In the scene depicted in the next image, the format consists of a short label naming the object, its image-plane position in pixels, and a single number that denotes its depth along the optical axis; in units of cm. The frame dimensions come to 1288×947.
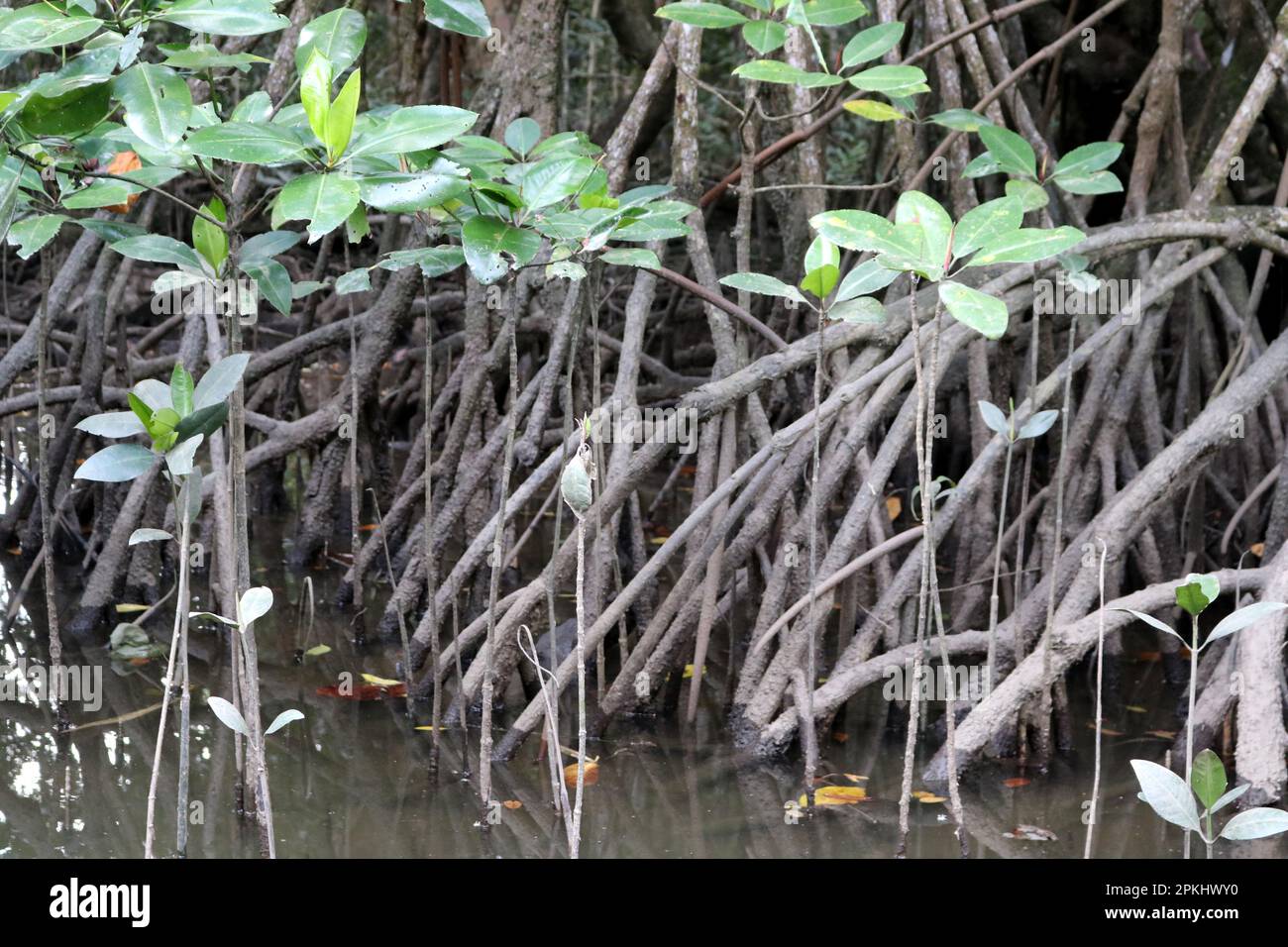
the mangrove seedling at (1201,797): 382
